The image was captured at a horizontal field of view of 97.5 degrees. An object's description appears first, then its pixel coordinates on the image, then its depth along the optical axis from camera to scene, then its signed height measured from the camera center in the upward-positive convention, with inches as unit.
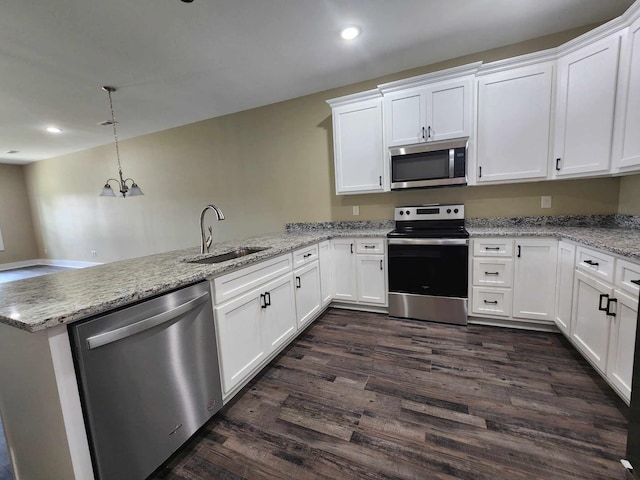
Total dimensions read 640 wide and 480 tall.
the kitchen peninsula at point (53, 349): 39.3 -18.6
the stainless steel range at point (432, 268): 104.3 -25.5
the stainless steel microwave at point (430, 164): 107.0 +14.7
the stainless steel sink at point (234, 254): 91.4 -14.4
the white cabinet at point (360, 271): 118.2 -28.3
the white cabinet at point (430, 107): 103.3 +36.4
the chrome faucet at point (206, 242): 80.1 -9.1
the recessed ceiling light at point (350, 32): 91.0 +57.1
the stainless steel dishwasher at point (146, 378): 42.5 -28.7
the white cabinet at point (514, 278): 95.3 -28.3
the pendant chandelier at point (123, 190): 136.1 +13.2
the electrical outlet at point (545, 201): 108.0 -2.1
